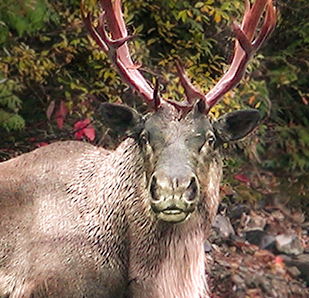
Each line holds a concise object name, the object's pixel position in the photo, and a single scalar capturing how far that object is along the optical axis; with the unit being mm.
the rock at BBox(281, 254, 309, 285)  15023
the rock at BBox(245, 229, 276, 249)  15937
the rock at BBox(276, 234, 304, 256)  15836
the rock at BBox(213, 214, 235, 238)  15038
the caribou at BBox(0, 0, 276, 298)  7980
